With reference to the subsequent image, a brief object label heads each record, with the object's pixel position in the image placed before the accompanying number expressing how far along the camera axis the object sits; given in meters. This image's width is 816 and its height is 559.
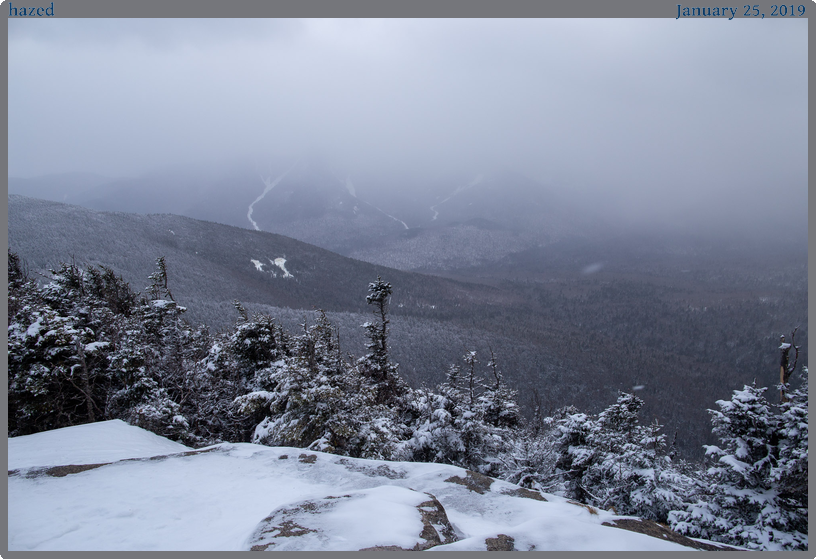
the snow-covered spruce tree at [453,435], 17.45
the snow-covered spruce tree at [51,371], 12.51
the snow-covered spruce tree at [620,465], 14.71
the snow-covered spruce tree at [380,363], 22.09
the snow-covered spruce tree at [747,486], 10.80
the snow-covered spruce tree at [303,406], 13.83
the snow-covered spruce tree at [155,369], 12.88
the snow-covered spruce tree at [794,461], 10.29
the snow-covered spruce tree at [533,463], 17.72
